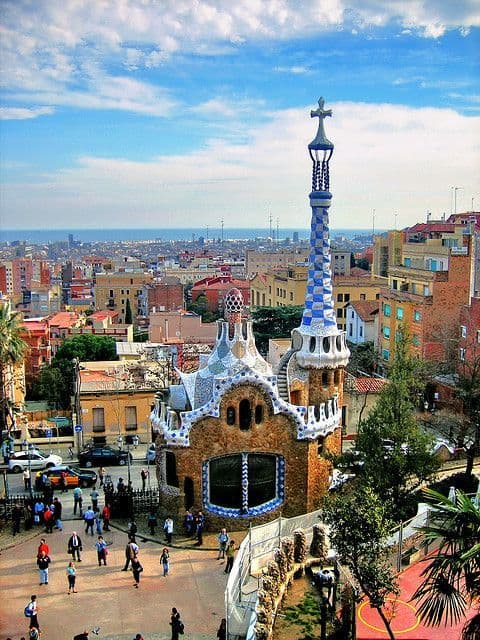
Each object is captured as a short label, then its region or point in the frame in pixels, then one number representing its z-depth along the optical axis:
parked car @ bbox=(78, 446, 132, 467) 31.55
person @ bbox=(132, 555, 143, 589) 20.39
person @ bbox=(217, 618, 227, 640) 16.95
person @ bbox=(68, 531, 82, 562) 21.56
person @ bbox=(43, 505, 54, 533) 23.48
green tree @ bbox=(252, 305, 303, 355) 63.34
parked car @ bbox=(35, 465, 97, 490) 27.59
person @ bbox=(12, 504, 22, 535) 23.50
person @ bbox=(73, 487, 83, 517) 24.97
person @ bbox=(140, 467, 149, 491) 27.25
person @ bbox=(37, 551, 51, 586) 20.11
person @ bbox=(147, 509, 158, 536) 23.72
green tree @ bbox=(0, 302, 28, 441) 37.44
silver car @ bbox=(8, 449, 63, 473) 30.55
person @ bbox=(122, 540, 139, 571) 20.86
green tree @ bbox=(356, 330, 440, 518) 21.72
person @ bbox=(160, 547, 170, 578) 20.89
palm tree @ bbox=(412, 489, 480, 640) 10.85
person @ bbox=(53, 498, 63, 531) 23.88
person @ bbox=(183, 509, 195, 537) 23.56
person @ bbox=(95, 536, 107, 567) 21.38
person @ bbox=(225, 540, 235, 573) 21.20
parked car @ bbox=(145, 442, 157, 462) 32.41
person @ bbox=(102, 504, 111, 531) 23.80
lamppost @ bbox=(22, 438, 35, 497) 26.93
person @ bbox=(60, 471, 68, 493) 27.63
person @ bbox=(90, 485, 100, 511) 24.41
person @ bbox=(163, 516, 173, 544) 22.98
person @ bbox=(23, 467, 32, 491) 26.80
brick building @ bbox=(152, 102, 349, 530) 23.92
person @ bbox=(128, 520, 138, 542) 22.06
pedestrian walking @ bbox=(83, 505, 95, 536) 23.48
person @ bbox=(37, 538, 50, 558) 20.44
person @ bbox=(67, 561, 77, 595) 19.75
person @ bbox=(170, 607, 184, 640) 17.45
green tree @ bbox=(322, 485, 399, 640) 15.22
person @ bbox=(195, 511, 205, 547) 23.11
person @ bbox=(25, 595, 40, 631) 17.52
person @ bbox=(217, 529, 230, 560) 22.12
